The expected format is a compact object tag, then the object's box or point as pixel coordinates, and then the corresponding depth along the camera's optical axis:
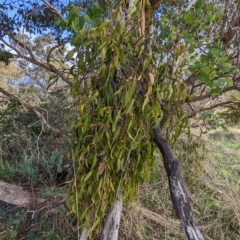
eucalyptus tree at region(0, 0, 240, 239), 0.88
